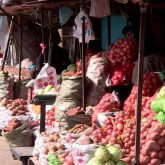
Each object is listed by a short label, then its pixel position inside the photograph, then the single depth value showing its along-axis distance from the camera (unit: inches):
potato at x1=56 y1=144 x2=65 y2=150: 203.8
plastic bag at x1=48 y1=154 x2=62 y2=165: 193.5
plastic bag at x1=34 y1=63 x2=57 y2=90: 323.6
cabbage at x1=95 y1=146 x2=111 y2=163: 161.3
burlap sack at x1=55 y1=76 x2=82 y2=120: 264.1
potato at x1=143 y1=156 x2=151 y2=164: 166.1
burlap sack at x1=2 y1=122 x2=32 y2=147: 277.3
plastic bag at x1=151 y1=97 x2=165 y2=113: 175.8
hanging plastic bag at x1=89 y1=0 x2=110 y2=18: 262.8
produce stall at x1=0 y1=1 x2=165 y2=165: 167.9
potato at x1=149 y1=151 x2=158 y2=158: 163.8
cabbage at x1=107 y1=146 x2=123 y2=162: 162.9
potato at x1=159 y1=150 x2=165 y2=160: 164.1
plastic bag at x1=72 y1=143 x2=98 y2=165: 174.6
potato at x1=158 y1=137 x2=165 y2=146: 165.6
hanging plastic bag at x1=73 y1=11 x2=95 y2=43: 281.9
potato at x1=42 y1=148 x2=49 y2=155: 205.9
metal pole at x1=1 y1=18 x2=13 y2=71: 421.9
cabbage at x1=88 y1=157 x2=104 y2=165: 160.0
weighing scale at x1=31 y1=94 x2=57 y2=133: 244.5
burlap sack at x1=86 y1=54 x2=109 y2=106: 270.8
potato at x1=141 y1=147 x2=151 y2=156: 165.5
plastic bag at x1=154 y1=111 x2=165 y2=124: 173.0
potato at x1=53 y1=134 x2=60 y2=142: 218.8
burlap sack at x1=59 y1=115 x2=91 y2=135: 236.5
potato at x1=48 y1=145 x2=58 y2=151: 204.1
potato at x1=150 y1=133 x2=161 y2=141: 165.9
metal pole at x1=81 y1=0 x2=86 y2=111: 256.7
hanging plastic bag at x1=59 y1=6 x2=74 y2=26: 346.6
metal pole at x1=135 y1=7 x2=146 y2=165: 166.7
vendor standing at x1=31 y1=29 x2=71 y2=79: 413.1
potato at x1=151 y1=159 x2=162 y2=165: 162.6
